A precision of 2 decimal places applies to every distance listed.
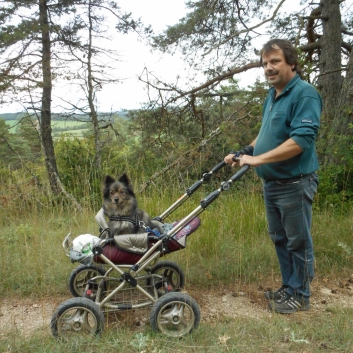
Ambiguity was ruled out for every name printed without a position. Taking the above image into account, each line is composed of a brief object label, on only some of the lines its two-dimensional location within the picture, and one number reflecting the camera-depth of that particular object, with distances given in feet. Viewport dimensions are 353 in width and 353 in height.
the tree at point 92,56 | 32.40
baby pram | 8.92
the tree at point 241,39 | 23.00
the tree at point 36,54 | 30.42
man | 9.09
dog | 9.99
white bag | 9.22
